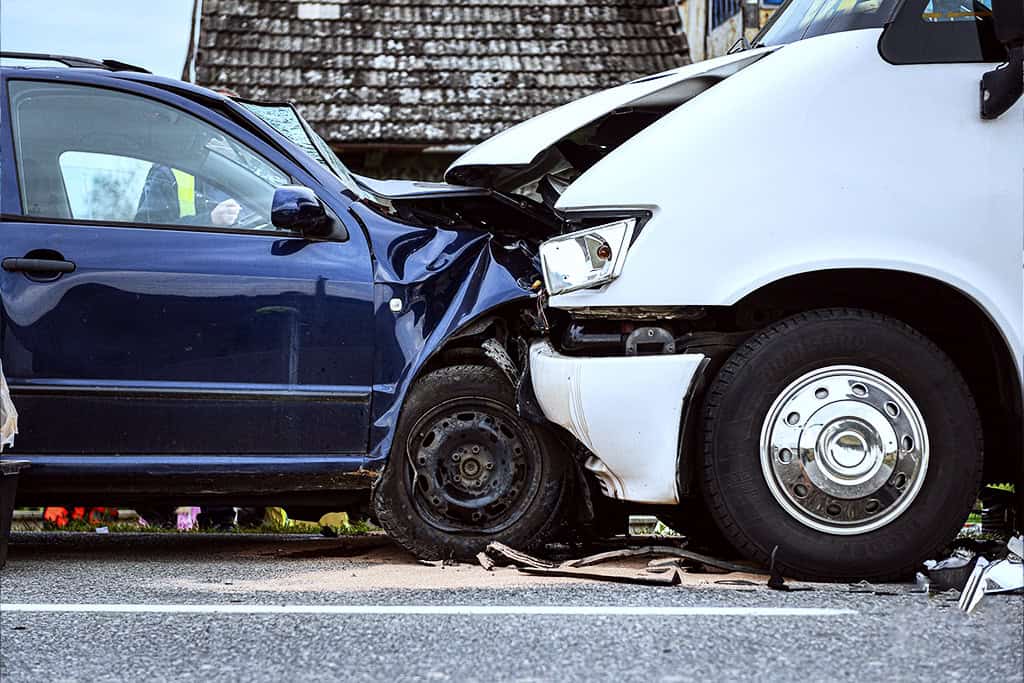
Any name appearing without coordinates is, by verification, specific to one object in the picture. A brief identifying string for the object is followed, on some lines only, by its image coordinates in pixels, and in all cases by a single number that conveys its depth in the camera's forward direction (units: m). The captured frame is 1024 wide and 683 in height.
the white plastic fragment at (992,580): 4.00
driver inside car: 5.04
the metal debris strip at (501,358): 5.09
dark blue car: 4.84
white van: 4.28
